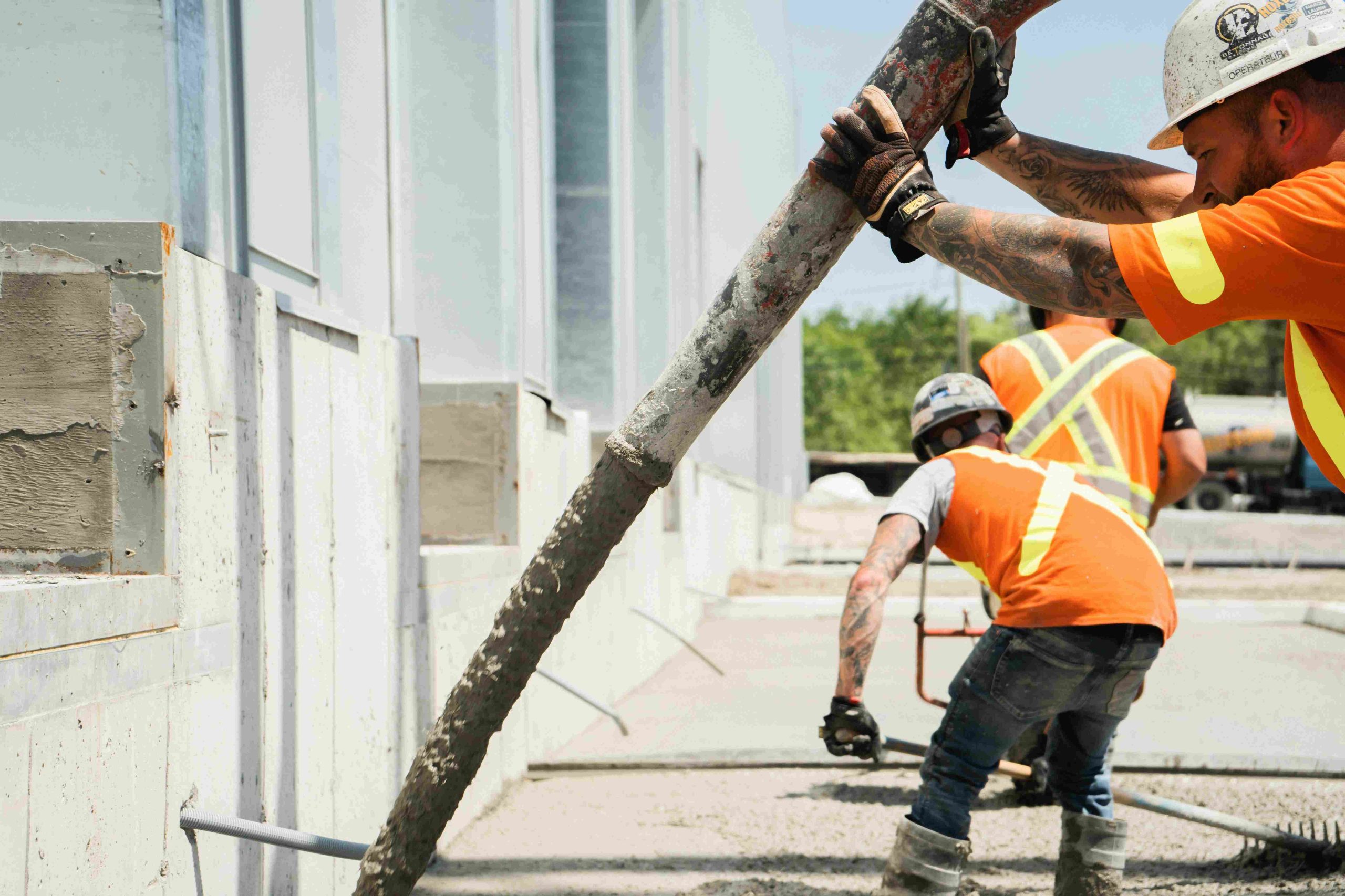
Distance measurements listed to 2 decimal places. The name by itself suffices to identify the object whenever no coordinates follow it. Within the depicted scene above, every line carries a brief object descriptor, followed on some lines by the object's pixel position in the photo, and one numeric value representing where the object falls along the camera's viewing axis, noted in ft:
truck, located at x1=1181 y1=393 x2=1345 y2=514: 112.06
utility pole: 141.90
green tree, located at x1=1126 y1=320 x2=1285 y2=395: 206.39
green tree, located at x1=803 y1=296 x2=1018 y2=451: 239.30
